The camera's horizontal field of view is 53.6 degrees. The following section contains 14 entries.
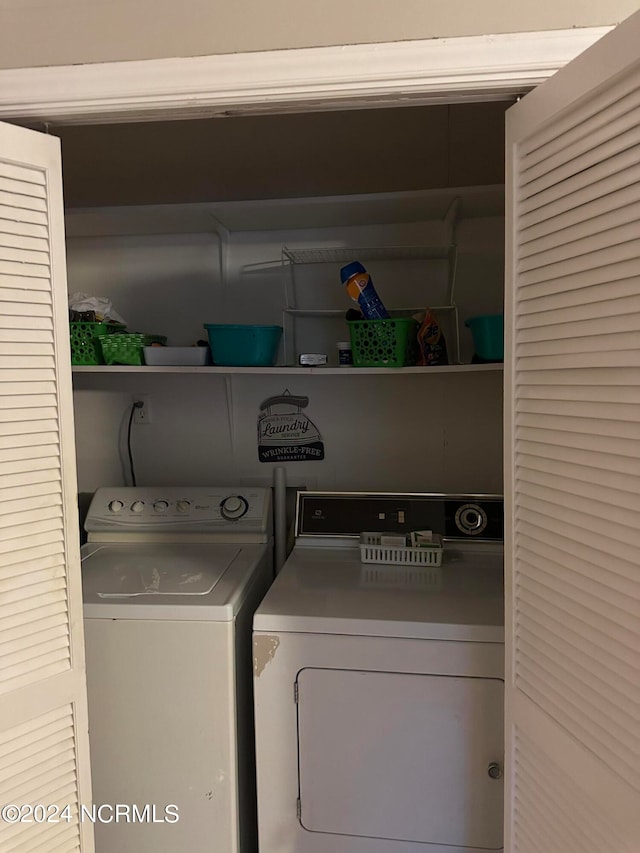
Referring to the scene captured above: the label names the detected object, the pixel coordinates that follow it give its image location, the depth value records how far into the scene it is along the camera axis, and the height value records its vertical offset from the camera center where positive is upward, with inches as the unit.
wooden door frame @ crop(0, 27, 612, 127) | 45.9 +23.1
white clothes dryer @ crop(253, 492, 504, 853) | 63.9 -34.8
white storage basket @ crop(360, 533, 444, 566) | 82.0 -22.1
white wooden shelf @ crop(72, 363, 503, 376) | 82.4 +2.2
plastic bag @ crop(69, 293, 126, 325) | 89.7 +11.9
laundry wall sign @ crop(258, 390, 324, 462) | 99.4 -7.0
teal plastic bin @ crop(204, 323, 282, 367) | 86.7 +6.0
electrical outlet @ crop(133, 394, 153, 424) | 102.7 -3.5
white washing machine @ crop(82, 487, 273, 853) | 66.6 -34.6
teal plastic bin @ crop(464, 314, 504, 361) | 82.0 +6.5
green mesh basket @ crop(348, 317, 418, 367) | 83.4 +5.9
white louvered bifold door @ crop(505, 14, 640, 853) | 37.4 -4.8
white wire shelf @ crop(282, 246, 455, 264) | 88.2 +19.0
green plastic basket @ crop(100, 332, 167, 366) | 88.7 +5.7
